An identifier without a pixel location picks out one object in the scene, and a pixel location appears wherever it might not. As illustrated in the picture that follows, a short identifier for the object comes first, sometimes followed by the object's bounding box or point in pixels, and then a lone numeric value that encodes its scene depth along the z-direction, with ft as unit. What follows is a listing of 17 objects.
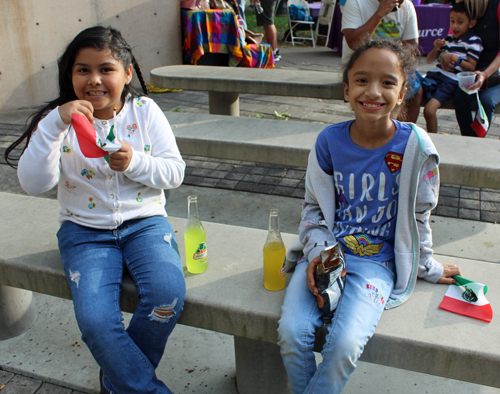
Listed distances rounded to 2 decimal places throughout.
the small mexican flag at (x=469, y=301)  5.71
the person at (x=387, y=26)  12.77
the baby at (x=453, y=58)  12.73
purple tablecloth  31.58
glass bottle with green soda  6.51
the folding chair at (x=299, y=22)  38.53
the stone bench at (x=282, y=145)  9.70
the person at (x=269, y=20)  28.76
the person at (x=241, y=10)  25.47
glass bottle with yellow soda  6.12
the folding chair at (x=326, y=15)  36.42
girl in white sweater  5.81
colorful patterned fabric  23.53
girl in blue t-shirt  5.61
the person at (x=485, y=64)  12.44
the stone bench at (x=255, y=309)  5.31
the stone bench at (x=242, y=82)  13.60
